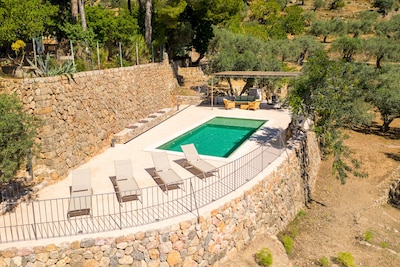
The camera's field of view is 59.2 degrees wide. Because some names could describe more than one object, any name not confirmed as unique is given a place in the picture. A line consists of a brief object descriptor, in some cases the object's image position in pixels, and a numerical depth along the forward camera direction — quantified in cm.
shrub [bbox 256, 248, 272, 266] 1068
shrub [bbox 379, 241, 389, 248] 1384
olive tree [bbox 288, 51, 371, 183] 1591
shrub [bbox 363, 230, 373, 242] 1406
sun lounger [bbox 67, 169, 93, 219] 1058
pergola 2412
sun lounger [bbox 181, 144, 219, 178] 1376
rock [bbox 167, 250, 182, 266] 1031
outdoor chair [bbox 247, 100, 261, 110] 2661
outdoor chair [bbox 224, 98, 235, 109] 2709
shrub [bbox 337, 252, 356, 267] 1204
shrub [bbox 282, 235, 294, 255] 1284
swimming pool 1808
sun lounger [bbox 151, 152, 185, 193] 1252
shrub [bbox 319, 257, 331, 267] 1209
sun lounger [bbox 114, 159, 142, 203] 1163
